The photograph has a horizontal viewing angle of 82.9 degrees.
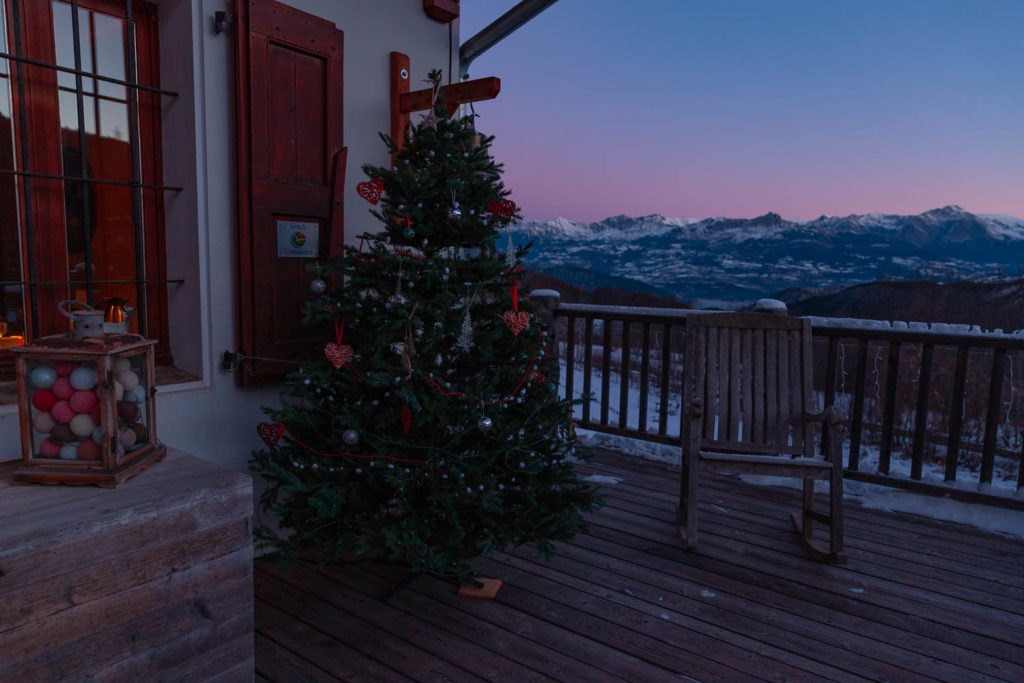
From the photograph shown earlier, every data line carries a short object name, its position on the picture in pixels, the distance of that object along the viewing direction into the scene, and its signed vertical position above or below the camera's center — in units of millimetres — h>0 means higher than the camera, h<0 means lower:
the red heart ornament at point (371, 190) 2070 +315
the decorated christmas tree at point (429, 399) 1920 -412
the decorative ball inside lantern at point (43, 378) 1358 -253
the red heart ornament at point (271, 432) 2116 -573
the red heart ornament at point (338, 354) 1916 -252
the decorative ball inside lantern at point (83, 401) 1372 -307
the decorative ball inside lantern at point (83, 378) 1367 -252
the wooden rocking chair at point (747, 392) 2607 -495
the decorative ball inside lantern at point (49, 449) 1383 -425
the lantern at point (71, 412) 1353 -334
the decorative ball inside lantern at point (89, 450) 1376 -423
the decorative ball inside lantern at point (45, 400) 1373 -307
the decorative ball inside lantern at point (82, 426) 1374 -366
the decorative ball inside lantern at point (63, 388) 1374 -278
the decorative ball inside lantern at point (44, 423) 1378 -362
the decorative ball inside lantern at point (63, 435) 1377 -390
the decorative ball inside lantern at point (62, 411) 1371 -331
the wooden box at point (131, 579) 1092 -643
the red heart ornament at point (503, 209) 2143 +271
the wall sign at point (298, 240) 2271 +147
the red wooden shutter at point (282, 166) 2123 +430
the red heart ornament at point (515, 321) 2051 -136
